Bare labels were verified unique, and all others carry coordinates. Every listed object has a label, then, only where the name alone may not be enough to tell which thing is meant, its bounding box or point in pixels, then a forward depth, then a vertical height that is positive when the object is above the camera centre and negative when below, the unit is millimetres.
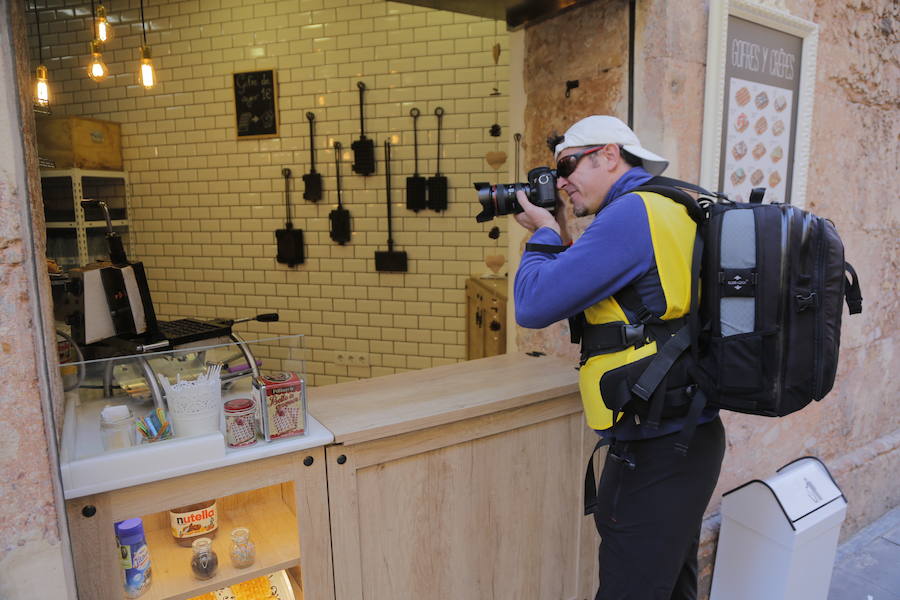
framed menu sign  2252 +376
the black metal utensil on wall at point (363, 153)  4309 +342
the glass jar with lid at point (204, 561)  1657 -962
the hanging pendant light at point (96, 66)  3688 +837
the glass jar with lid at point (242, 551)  1700 -958
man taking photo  1535 -321
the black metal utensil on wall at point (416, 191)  4254 +72
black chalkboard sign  4535 +733
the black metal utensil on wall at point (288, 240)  4621 -278
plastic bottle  1559 -886
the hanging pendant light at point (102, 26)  3540 +1026
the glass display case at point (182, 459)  1448 -626
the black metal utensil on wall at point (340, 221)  4465 -136
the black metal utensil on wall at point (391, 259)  4395 -408
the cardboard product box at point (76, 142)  4586 +481
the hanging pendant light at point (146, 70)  3814 +830
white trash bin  2305 -1300
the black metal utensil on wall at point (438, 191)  4223 +71
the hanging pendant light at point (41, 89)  3719 +704
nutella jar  1744 -898
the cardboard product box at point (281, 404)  1621 -532
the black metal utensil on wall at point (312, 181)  4488 +156
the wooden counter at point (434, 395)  1792 -633
